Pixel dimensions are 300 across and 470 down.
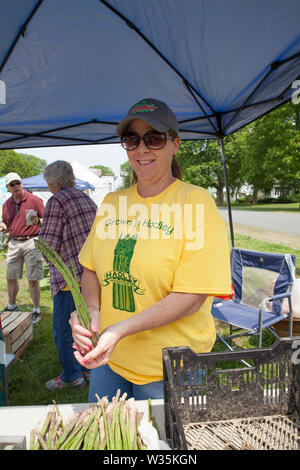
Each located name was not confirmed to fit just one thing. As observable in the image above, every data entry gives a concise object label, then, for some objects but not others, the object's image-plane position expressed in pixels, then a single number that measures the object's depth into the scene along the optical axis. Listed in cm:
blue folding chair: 345
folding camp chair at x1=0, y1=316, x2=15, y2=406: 206
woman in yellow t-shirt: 125
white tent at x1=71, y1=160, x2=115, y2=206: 1256
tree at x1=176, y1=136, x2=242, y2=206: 4447
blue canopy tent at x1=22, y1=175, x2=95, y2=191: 1127
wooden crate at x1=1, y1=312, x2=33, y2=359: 361
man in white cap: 503
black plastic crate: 104
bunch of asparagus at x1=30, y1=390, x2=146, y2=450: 91
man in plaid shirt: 291
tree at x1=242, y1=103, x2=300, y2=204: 2620
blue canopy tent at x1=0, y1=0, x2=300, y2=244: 199
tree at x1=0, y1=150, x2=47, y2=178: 6500
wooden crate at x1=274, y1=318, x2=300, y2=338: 370
